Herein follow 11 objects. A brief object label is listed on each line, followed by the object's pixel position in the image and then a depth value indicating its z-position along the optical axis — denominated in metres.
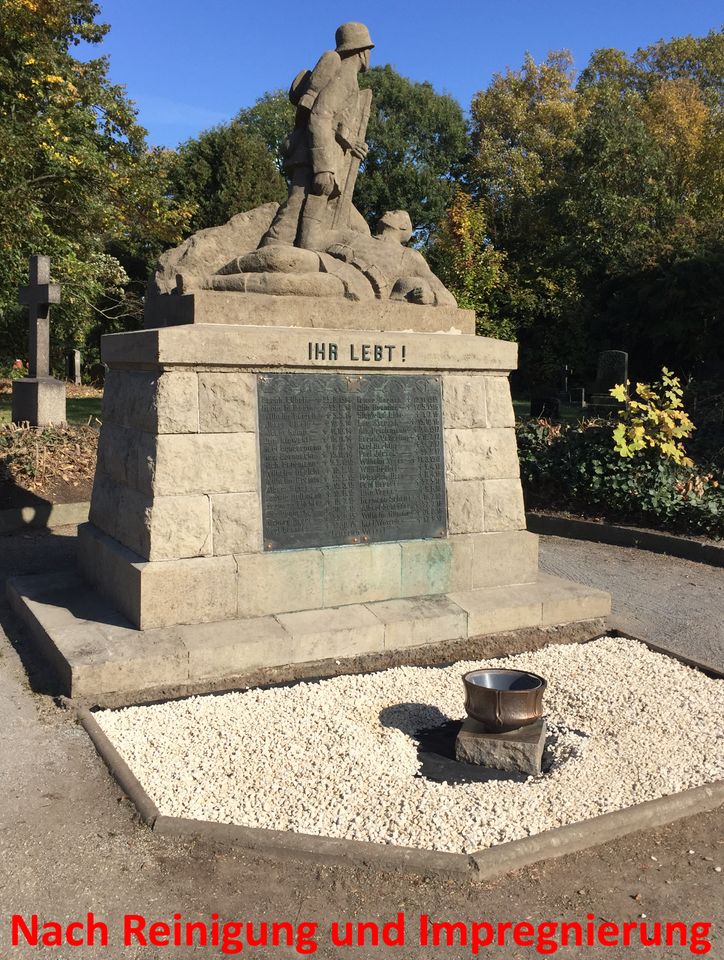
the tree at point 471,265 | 20.31
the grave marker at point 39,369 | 11.75
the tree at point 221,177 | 22.27
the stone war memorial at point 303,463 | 4.91
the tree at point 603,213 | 20.19
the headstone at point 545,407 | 15.93
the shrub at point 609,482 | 8.45
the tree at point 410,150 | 32.03
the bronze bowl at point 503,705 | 3.80
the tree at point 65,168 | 13.84
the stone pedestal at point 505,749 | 3.73
